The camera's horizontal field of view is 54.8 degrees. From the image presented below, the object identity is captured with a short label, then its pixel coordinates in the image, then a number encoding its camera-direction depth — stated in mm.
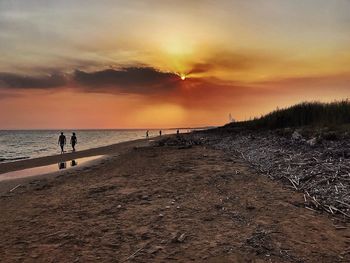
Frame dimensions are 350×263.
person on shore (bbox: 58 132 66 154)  36547
